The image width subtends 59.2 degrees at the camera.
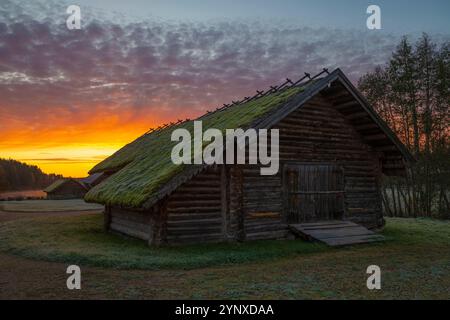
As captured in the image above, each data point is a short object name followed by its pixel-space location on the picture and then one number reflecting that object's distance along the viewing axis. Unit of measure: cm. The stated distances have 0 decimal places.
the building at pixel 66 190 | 7069
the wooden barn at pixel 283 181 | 1438
